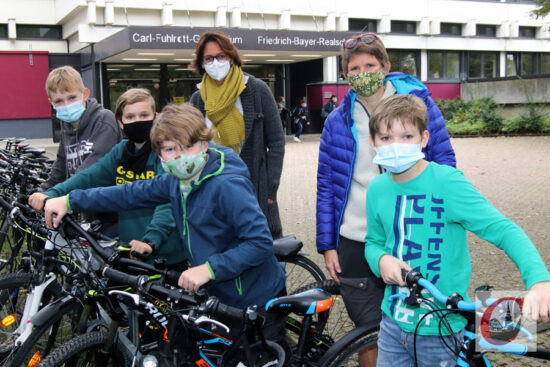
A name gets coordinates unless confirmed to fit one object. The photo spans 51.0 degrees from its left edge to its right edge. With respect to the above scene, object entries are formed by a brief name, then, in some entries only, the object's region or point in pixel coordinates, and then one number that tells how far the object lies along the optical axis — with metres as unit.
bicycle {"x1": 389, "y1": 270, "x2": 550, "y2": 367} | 1.73
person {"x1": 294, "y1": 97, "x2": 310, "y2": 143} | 24.38
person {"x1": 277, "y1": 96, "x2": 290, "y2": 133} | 24.66
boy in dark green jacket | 3.37
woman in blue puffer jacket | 2.92
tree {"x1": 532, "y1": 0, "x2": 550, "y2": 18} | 18.68
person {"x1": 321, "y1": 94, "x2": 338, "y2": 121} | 25.12
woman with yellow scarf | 4.20
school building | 22.92
